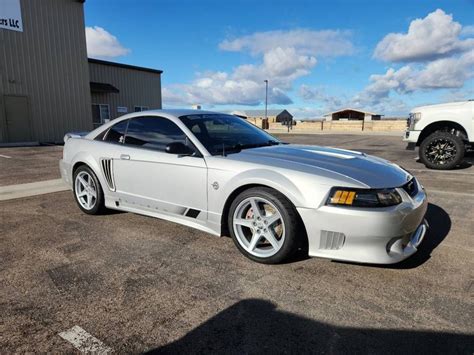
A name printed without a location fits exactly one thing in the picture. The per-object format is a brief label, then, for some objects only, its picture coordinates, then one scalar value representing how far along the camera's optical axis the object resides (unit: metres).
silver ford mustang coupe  2.82
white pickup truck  7.96
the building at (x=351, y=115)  70.75
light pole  45.50
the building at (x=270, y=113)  76.56
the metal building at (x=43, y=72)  15.74
